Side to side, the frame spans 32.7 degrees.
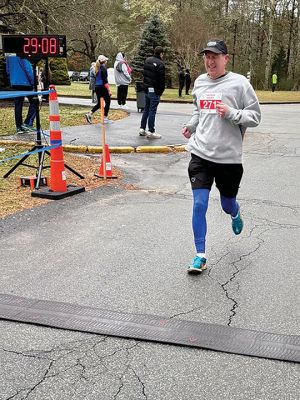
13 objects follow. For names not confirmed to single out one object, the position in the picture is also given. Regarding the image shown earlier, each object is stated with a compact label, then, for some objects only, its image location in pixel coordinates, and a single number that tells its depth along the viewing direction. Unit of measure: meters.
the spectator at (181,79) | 31.91
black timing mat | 3.25
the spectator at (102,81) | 13.95
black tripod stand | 7.28
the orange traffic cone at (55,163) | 6.87
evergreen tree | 40.22
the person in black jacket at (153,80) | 11.67
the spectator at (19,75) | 10.60
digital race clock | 7.10
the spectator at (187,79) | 33.81
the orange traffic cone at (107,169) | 8.21
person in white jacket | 16.92
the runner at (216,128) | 4.37
